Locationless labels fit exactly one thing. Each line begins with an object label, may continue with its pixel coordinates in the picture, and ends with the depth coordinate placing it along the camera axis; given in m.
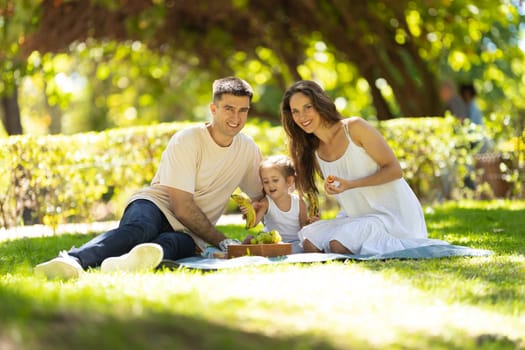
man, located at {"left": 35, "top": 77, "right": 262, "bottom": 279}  11.35
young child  12.76
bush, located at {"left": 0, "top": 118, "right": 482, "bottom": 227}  18.18
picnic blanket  10.40
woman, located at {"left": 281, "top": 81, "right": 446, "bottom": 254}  11.73
